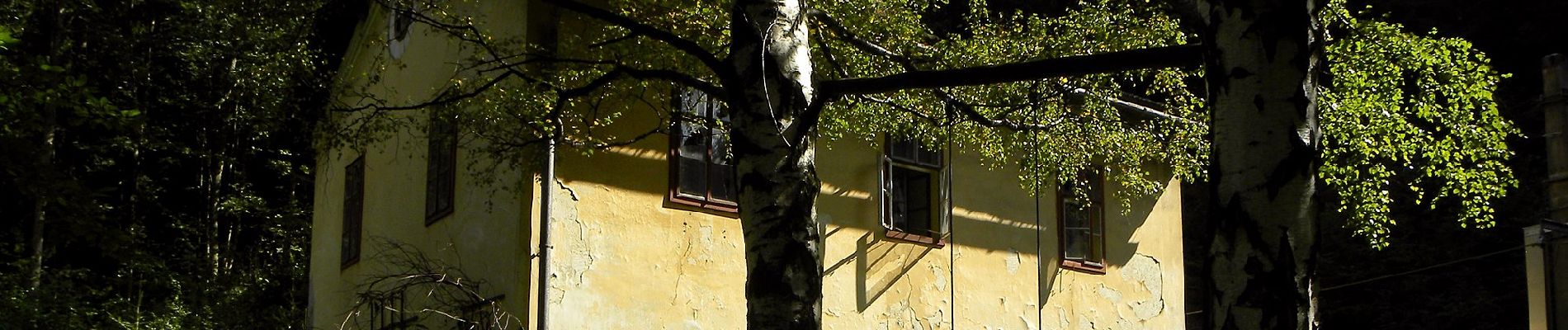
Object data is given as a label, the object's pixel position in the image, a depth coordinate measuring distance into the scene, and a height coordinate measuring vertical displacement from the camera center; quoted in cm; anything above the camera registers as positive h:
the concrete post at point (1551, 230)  1260 +122
